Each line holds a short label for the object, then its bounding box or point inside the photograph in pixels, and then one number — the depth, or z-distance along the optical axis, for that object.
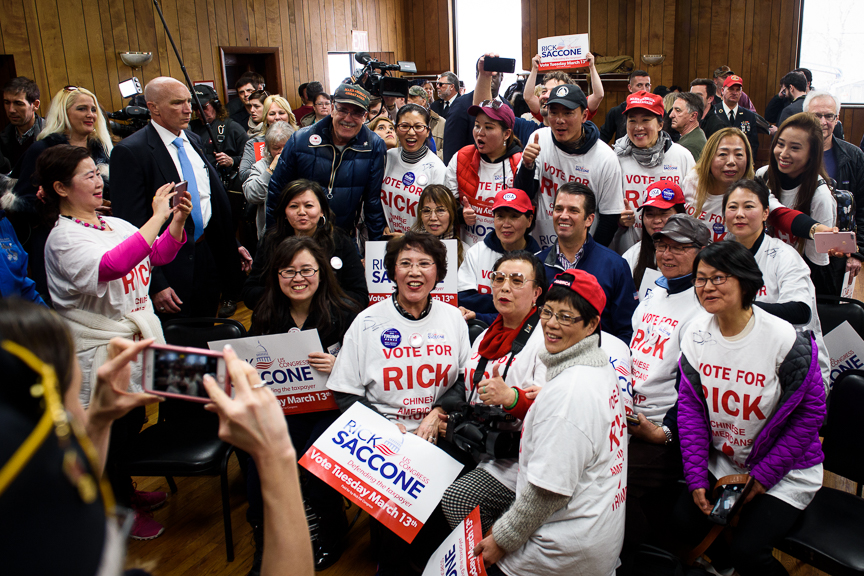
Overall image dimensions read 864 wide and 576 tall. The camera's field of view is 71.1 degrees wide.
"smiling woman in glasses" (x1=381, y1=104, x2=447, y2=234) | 3.76
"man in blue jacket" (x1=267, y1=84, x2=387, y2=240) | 3.61
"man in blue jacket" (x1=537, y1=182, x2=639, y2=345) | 2.89
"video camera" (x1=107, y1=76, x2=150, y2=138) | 4.25
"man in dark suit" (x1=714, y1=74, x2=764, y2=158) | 6.41
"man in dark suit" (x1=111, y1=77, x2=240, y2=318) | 3.15
